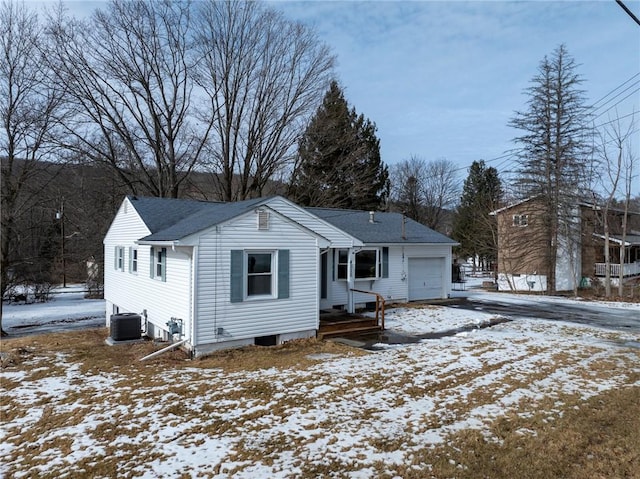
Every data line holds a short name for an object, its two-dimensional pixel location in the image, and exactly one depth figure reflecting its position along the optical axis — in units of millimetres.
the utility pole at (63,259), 27028
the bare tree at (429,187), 47203
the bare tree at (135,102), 23750
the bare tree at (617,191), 23594
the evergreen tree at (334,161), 29606
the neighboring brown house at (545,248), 26875
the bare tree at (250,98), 26672
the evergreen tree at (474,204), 40375
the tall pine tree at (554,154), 25469
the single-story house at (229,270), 9742
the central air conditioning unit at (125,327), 11703
